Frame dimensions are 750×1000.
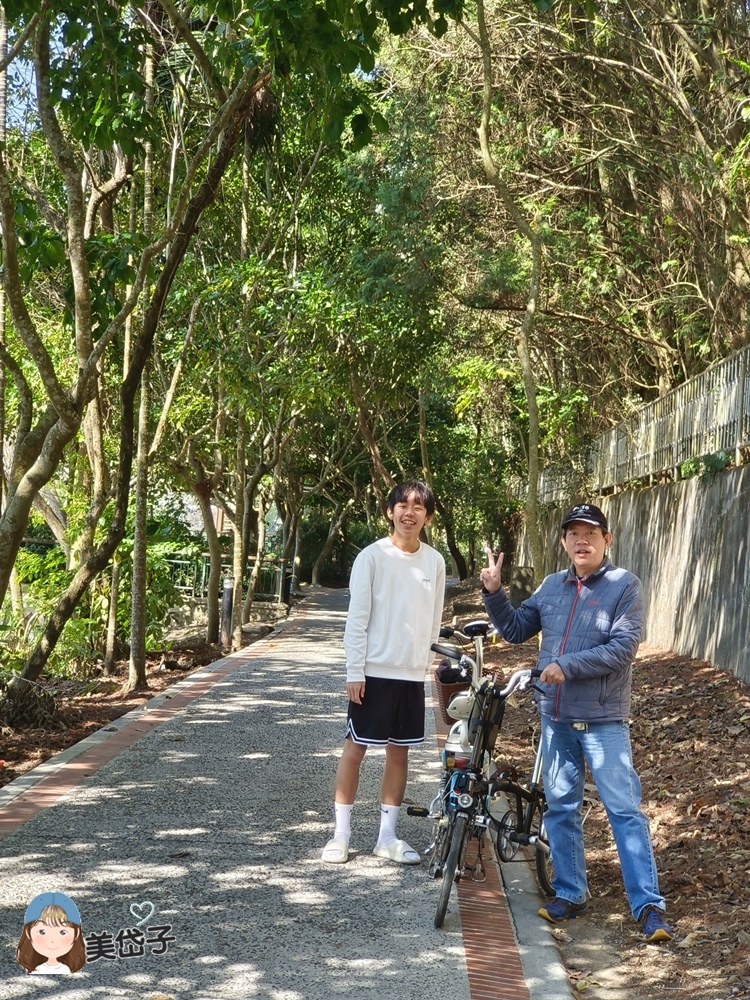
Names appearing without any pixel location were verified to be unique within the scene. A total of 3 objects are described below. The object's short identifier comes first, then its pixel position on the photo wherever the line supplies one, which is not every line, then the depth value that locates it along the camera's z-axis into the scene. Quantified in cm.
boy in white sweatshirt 577
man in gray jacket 507
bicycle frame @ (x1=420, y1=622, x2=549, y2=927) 516
